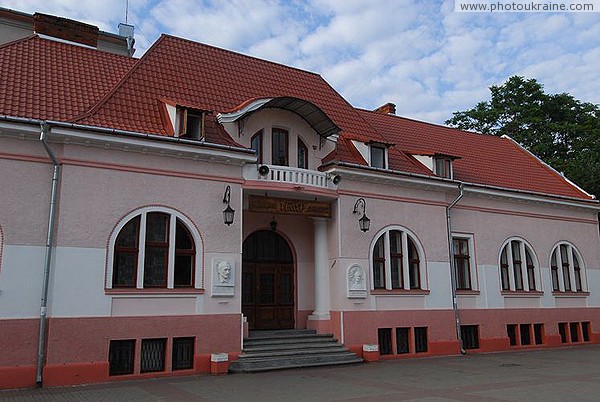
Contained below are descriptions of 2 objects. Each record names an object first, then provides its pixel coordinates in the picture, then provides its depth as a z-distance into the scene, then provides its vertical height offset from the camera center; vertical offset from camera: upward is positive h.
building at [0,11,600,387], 11.91 +2.32
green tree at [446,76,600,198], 31.94 +11.98
